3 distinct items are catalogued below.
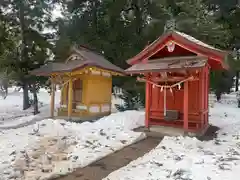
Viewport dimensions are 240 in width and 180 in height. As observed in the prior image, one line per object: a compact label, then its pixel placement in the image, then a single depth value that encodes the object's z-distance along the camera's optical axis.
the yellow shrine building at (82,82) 10.57
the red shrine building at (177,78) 7.19
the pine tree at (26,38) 13.67
